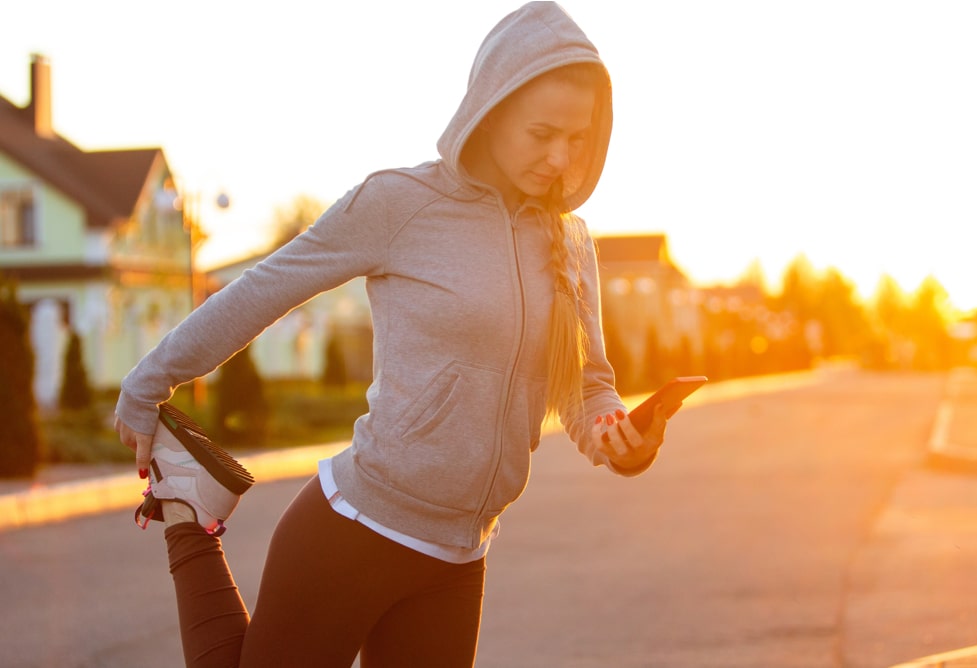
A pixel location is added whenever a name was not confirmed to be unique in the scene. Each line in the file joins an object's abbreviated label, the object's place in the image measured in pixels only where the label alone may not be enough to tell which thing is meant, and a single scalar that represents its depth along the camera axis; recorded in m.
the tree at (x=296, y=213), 90.69
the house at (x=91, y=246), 37.22
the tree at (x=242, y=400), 19.66
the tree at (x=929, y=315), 101.76
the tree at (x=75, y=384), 25.44
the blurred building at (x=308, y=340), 46.66
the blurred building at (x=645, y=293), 83.19
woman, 2.50
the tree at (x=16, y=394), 14.58
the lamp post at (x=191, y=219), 23.73
